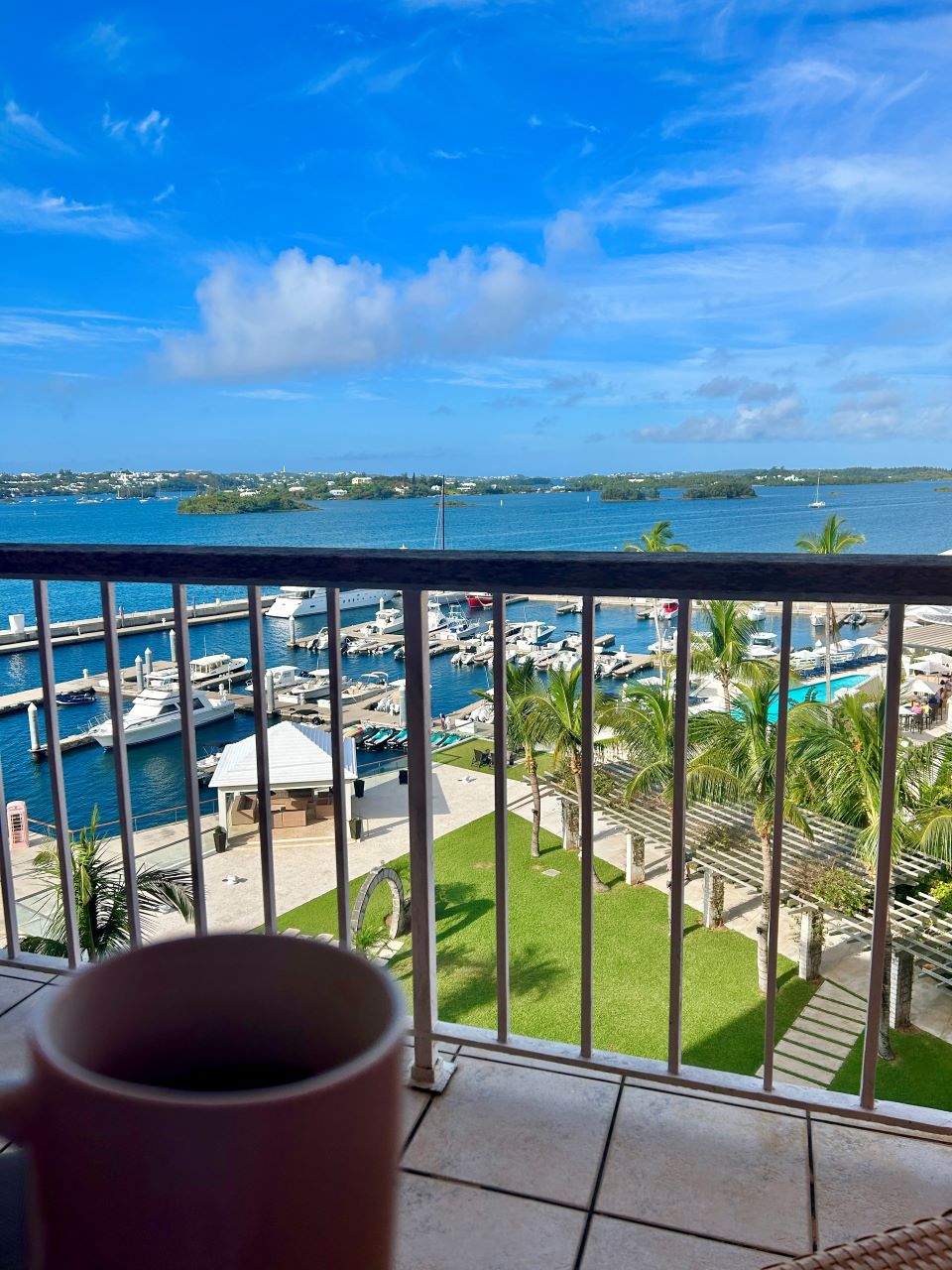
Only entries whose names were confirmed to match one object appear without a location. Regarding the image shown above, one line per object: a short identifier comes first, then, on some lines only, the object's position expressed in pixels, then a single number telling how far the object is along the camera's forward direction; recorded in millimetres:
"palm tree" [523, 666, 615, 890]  19672
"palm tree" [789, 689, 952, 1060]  15352
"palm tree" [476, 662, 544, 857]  19719
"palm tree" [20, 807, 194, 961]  6758
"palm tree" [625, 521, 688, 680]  25031
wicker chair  738
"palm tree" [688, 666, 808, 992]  17031
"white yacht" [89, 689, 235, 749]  22328
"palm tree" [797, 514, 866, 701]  24758
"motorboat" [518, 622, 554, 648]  30600
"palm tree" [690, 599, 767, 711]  19938
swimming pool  29250
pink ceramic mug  340
